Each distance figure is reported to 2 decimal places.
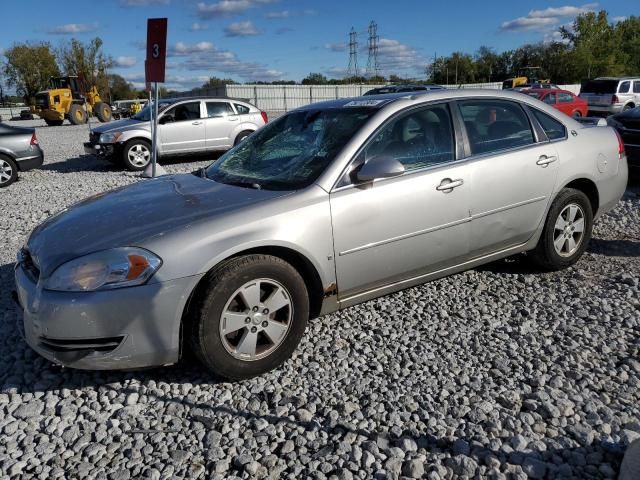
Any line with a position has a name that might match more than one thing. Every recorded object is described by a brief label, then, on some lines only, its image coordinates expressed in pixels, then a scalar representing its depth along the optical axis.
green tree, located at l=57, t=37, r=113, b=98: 62.69
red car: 20.27
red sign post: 8.35
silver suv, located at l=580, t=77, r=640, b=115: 21.83
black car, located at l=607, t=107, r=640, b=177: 8.27
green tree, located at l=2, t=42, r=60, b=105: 62.88
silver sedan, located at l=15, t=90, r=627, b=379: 2.83
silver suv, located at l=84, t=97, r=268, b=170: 11.85
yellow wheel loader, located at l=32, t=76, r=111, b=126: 31.78
